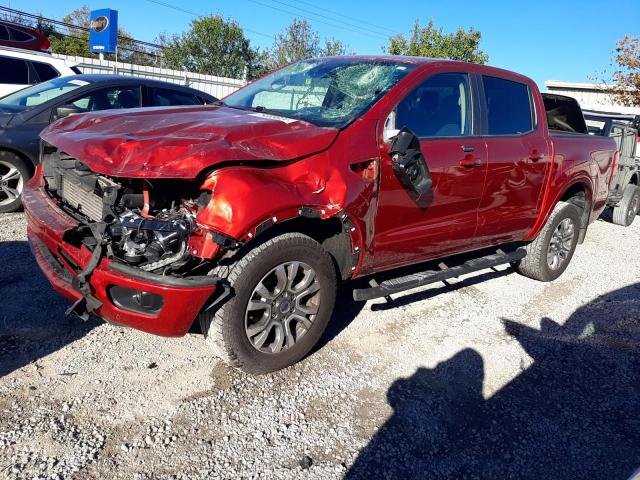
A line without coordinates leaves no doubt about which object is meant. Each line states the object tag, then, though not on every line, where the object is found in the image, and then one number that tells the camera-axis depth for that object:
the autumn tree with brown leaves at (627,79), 21.61
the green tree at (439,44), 30.91
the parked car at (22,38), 11.53
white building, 22.41
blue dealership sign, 14.62
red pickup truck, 2.81
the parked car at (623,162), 8.53
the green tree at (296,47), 40.81
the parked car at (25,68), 8.52
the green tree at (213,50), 37.75
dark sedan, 5.95
